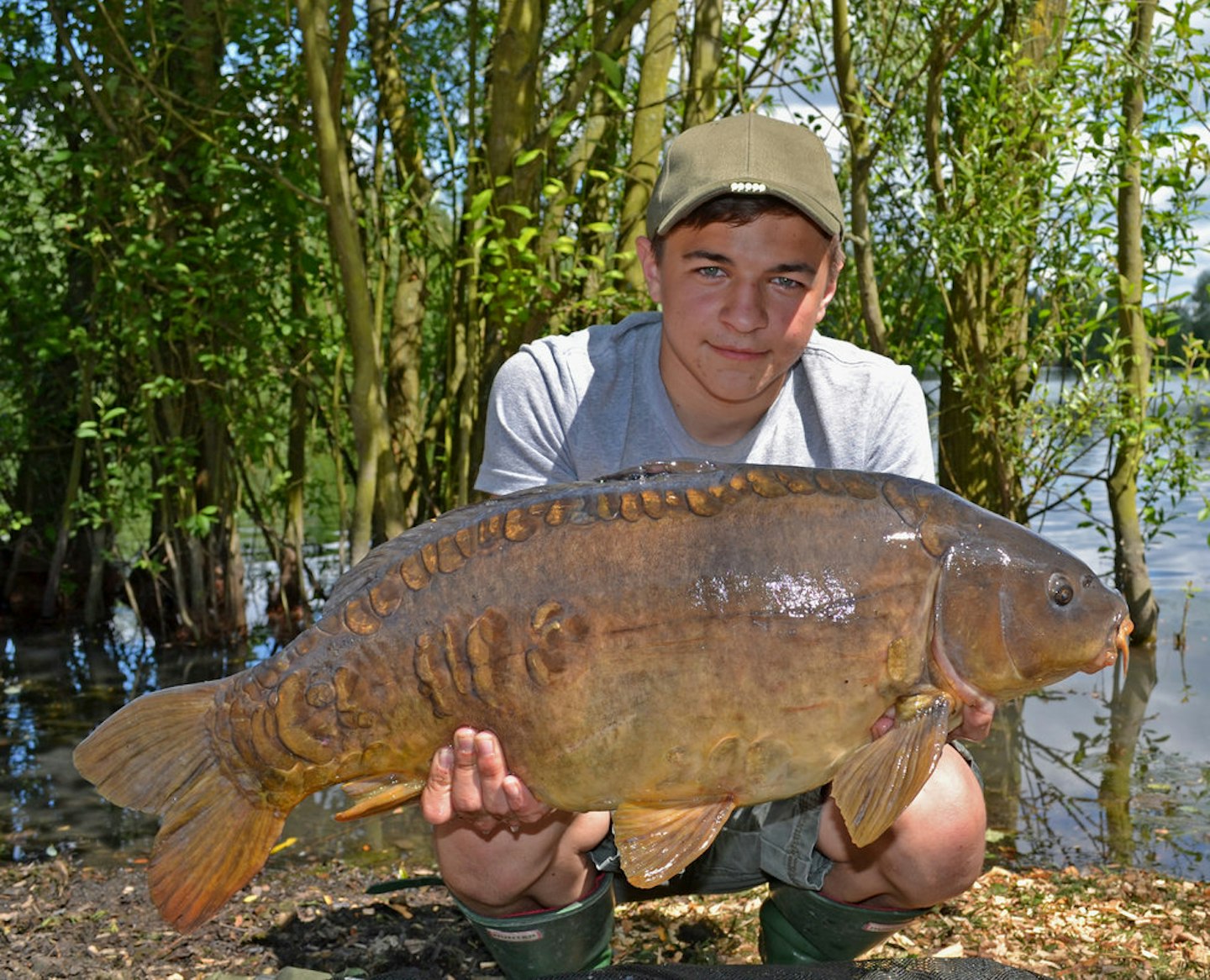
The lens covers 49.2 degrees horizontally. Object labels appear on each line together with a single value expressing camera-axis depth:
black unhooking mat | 1.70
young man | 2.06
